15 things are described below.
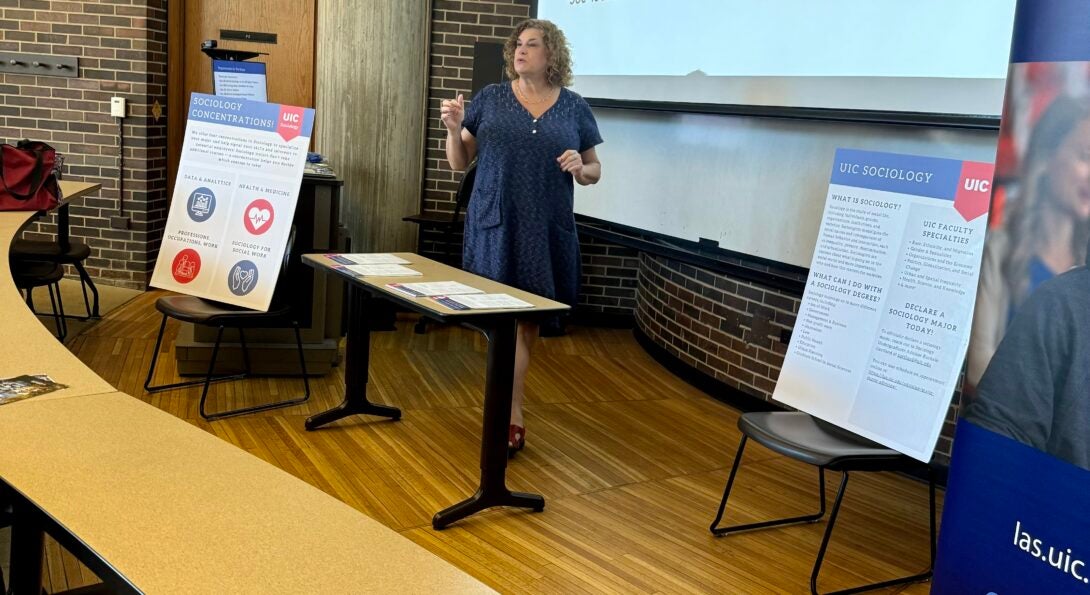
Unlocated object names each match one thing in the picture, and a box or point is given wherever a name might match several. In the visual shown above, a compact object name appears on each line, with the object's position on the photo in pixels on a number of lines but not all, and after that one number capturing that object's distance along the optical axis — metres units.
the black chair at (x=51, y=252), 4.71
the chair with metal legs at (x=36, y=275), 4.50
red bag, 4.21
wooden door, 6.18
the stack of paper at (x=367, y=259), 3.66
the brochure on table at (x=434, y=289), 3.13
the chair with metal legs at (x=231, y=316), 3.89
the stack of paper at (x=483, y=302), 2.96
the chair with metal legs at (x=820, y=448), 2.76
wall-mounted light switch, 5.98
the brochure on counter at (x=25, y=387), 1.83
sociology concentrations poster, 3.99
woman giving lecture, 3.62
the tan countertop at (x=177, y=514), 1.28
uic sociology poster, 2.72
